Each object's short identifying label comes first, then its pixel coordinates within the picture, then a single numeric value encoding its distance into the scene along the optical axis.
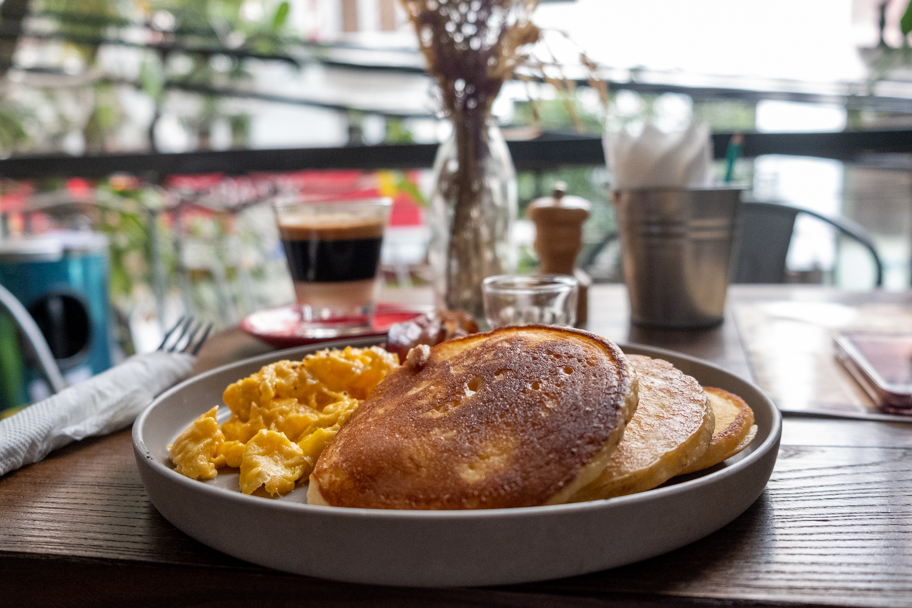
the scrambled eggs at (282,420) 0.58
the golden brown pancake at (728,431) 0.53
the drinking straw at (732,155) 0.86
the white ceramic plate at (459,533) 0.38
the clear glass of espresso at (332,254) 0.81
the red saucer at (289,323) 0.77
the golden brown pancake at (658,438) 0.46
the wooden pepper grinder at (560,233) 0.84
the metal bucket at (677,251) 0.82
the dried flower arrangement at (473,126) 0.80
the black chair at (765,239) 1.19
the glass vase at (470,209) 0.84
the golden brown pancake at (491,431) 0.43
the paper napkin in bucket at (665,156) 0.84
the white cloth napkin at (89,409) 0.61
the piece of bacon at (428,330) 0.69
